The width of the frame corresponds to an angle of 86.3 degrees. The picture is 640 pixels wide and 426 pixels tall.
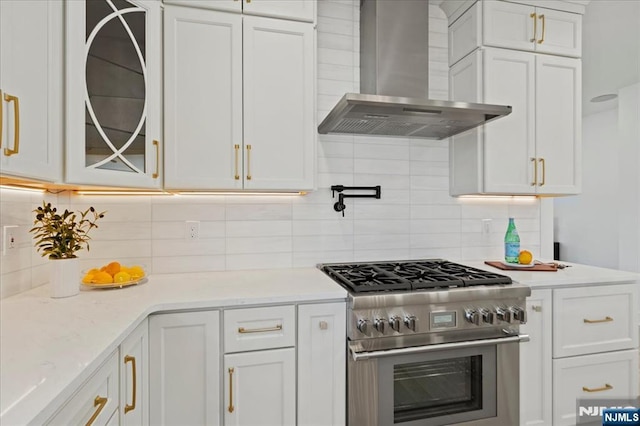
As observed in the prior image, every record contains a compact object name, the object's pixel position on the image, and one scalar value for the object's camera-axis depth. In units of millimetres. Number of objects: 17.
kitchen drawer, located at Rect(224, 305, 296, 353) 1482
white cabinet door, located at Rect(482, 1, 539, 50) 2174
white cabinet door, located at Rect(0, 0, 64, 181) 1010
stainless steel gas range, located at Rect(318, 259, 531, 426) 1578
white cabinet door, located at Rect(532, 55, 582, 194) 2275
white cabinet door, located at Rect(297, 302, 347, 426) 1555
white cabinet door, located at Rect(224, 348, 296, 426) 1479
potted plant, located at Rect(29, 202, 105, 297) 1472
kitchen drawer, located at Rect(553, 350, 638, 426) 1907
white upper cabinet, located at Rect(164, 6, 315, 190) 1732
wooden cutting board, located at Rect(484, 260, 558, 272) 2119
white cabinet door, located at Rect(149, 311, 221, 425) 1411
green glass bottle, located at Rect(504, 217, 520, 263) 2314
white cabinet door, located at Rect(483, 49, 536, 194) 2193
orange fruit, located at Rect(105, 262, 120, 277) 1686
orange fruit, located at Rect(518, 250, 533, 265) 2225
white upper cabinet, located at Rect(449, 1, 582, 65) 2182
